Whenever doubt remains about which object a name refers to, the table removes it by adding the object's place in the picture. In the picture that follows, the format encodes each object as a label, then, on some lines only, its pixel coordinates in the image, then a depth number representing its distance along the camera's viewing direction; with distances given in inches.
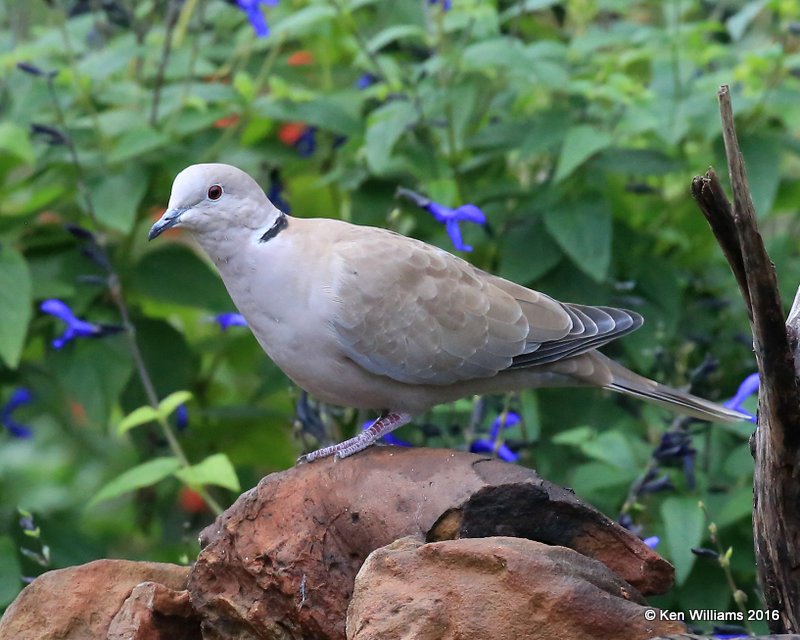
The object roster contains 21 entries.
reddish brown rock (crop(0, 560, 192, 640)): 258.2
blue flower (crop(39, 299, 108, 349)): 339.9
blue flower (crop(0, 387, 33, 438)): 399.2
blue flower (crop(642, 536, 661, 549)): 287.1
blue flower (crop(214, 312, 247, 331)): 341.1
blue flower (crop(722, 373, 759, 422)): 299.7
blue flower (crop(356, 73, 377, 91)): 442.6
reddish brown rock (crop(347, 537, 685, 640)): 211.6
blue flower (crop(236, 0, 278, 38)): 376.5
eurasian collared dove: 278.5
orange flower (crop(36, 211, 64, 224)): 430.9
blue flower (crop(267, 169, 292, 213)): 370.0
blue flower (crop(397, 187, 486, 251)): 329.4
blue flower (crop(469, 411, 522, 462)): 318.0
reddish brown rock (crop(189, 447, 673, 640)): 243.3
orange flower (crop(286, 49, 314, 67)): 488.1
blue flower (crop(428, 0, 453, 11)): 405.3
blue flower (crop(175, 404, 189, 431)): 364.8
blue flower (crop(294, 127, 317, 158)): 442.8
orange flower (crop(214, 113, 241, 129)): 444.6
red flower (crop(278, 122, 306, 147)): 466.9
